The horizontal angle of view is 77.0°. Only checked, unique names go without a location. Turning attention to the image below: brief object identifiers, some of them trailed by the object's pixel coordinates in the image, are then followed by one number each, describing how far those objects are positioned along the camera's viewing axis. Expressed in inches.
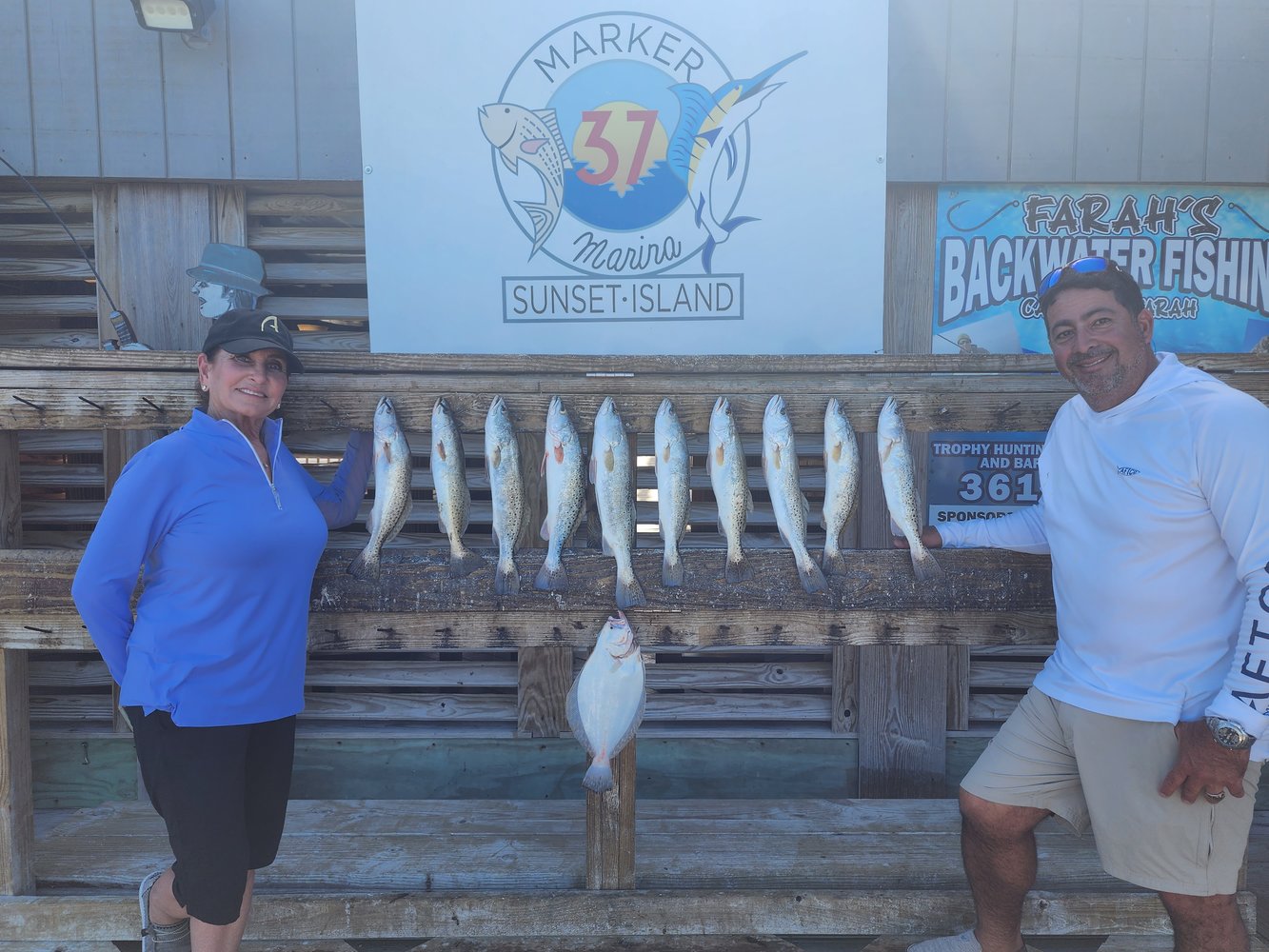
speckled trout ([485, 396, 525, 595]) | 102.3
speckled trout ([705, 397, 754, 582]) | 103.0
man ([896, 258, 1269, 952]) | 82.4
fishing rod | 132.0
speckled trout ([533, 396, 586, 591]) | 102.3
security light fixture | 131.9
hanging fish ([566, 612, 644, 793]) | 103.8
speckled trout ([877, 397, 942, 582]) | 104.7
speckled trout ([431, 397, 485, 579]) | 103.2
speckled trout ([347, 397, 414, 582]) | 103.4
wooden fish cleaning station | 108.9
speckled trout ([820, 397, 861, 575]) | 104.0
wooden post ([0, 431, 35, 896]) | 109.7
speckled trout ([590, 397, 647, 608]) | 102.3
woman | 86.4
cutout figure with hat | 142.2
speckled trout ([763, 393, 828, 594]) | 103.3
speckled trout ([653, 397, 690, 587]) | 102.4
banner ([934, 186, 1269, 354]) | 148.0
